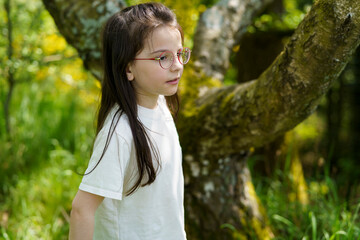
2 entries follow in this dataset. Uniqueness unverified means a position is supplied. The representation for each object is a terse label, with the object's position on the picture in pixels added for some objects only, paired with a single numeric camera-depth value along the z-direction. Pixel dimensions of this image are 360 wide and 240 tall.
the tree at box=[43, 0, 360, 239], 1.54
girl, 1.26
